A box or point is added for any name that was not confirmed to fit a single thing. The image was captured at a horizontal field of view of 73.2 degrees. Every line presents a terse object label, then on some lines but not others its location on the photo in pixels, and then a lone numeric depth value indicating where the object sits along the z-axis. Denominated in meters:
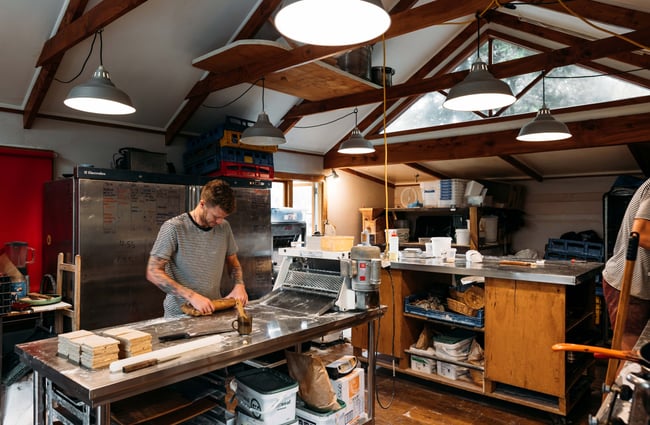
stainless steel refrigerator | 3.87
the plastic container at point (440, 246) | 3.88
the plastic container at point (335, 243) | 2.58
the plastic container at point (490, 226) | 6.57
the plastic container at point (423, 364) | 3.50
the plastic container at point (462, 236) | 4.83
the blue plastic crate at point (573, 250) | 5.44
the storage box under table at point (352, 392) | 2.39
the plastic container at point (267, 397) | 1.99
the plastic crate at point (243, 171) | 5.05
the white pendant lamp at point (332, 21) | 1.50
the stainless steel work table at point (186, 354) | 1.43
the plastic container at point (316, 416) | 2.17
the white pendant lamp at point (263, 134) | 3.98
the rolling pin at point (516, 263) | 3.36
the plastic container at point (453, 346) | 3.37
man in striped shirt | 2.46
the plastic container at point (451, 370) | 3.37
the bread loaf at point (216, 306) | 2.28
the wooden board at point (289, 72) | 4.03
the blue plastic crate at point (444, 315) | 3.24
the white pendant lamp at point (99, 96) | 2.74
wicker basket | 3.34
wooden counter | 2.85
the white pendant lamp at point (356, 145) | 4.71
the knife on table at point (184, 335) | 1.85
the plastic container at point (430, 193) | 6.73
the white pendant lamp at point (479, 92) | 2.63
